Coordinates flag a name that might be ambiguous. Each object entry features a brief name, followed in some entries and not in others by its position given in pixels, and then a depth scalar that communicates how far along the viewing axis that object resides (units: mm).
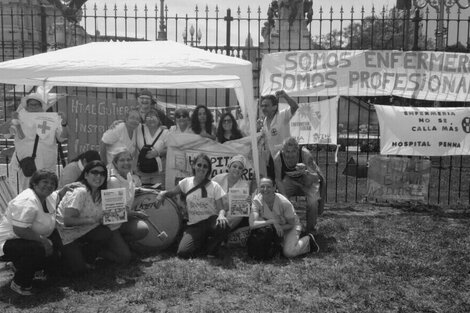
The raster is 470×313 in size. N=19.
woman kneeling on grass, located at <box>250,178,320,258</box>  5504
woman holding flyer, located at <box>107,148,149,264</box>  5160
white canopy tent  5422
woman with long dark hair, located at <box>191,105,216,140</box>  6637
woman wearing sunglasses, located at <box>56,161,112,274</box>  4785
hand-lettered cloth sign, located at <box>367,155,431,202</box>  8008
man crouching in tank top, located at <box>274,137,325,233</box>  6281
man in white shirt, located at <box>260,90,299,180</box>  6793
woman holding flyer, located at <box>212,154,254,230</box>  5473
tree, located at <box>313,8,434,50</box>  30000
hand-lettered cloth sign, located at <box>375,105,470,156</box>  7680
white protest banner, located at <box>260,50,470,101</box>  7832
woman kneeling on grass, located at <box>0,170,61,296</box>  4305
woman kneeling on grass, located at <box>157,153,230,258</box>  5512
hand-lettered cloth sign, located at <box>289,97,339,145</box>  7977
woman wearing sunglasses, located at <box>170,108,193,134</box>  6711
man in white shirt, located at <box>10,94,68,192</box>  6457
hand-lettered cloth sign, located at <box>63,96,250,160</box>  7434
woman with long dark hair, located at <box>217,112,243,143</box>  6578
